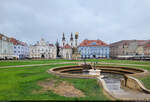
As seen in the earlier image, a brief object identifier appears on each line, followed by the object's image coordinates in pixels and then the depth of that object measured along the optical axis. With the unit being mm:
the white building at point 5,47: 61781
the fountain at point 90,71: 18594
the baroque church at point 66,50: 100650
